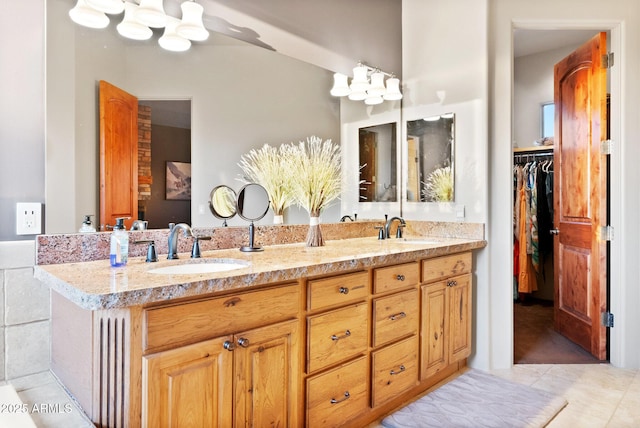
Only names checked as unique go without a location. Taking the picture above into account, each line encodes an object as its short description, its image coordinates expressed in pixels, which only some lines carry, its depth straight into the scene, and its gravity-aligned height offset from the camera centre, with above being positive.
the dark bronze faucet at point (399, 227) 2.89 -0.11
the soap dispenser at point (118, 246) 1.60 -0.14
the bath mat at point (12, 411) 1.18 -0.62
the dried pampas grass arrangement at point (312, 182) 2.40 +0.18
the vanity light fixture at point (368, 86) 2.88 +0.92
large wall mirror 1.69 +0.58
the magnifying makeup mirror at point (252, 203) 2.24 +0.05
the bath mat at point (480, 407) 2.09 -1.08
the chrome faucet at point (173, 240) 1.80 -0.13
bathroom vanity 1.19 -0.46
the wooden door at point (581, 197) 2.93 +0.11
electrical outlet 1.59 -0.03
